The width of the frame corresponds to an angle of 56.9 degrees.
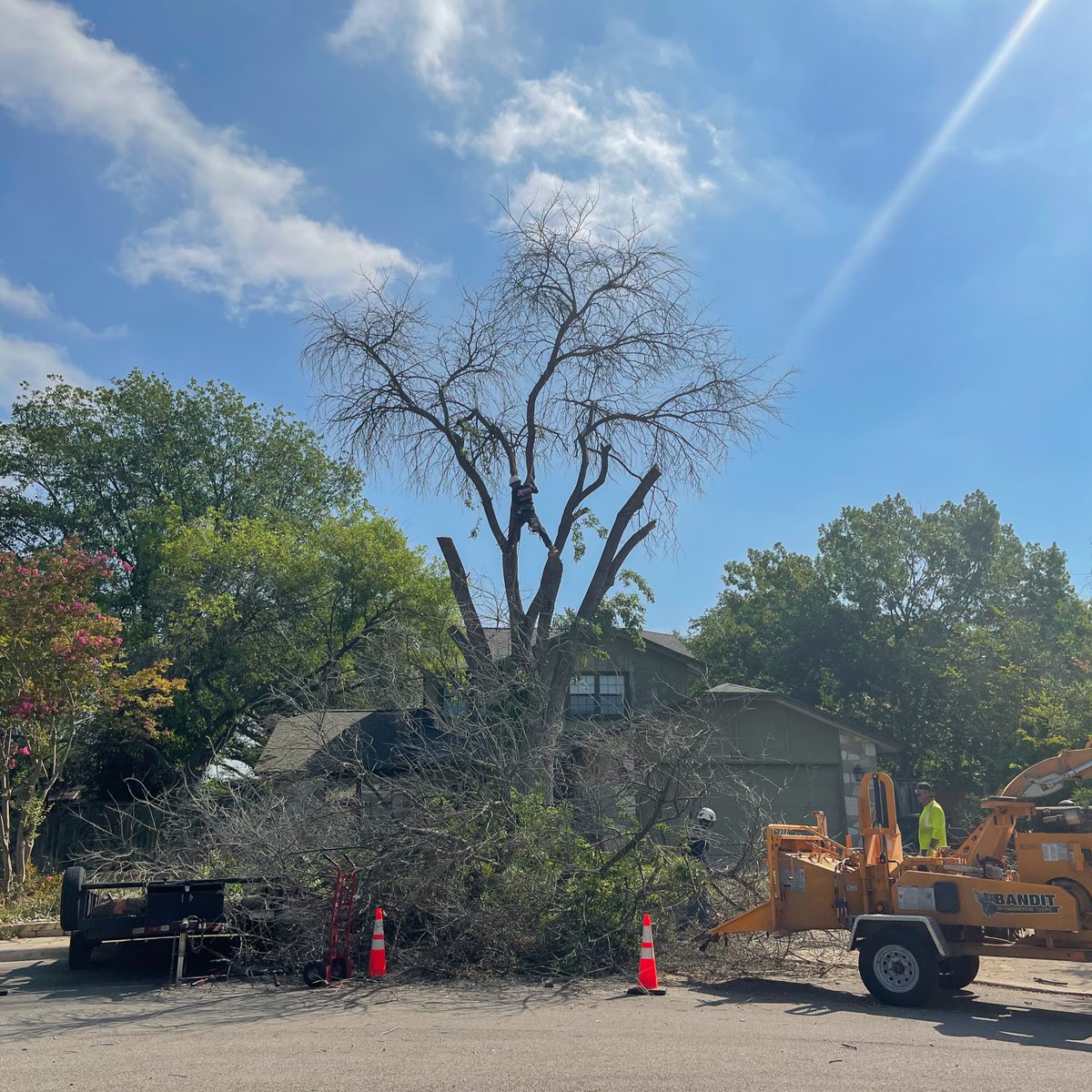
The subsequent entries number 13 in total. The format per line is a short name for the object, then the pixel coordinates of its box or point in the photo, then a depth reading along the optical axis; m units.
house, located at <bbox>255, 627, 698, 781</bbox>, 13.49
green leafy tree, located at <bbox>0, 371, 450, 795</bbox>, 24.52
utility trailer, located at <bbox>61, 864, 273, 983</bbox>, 10.97
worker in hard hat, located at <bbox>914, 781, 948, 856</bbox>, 12.08
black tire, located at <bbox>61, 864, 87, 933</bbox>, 11.10
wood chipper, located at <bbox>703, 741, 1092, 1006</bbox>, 9.19
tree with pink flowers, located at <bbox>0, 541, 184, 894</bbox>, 15.87
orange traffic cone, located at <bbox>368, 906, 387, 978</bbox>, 10.81
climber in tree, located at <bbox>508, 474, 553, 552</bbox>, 17.17
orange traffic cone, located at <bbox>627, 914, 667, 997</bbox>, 10.18
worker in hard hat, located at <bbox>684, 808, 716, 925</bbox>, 11.98
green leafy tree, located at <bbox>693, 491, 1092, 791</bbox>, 29.61
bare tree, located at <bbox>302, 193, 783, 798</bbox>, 16.81
